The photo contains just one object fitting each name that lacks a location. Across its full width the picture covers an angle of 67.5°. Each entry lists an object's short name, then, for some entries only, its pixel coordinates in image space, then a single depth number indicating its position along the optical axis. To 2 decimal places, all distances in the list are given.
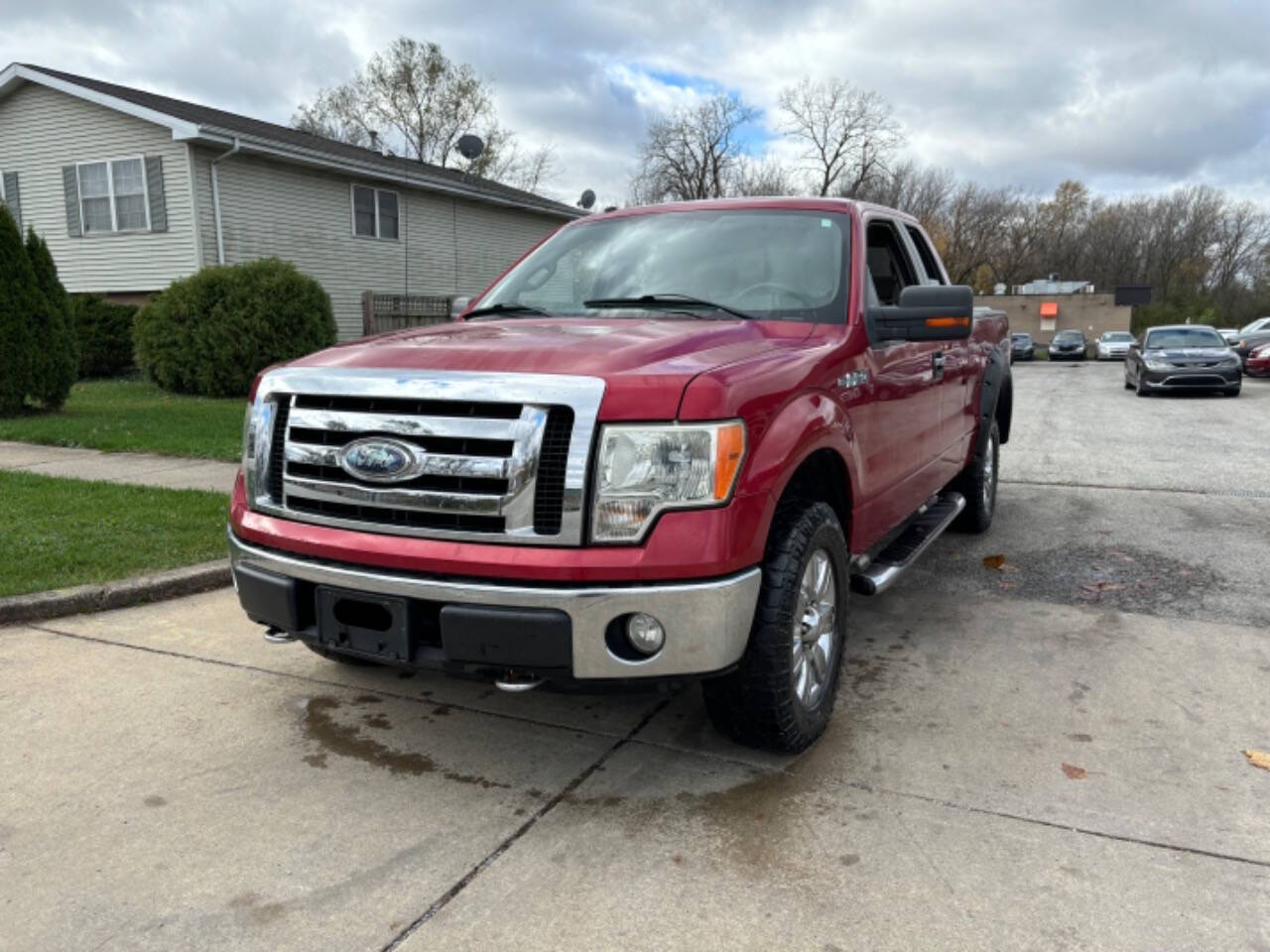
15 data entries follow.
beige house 17.03
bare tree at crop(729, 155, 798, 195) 49.02
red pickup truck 2.67
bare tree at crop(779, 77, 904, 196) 47.19
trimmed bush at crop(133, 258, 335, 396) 13.88
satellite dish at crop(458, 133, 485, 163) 20.21
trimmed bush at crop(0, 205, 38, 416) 10.61
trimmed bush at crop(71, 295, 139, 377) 16.98
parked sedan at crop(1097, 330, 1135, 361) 40.19
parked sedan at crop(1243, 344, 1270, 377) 21.42
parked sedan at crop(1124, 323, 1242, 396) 17.52
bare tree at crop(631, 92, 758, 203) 47.00
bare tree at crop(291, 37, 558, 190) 42.66
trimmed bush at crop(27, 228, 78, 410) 11.08
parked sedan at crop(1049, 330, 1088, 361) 43.38
